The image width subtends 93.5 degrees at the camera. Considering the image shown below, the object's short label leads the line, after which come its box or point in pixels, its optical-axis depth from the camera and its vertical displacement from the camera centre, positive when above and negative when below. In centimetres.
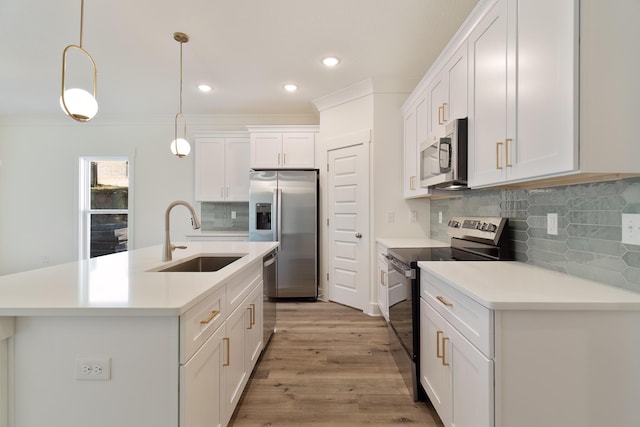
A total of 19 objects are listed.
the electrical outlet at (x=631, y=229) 114 -5
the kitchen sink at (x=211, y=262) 230 -38
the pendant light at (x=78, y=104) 167 +61
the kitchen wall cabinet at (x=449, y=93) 192 +87
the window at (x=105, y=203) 500 +14
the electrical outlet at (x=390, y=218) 345 -5
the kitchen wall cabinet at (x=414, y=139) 271 +73
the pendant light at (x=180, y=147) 293 +64
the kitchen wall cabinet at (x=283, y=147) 425 +93
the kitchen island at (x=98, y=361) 102 -51
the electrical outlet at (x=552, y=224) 153 -5
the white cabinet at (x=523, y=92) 109 +54
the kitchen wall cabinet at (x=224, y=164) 455 +73
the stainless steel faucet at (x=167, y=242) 196 -20
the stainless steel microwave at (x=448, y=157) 188 +39
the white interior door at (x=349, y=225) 353 -14
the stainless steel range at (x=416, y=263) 185 -34
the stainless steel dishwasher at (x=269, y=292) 243 -69
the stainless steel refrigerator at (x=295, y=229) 398 -22
